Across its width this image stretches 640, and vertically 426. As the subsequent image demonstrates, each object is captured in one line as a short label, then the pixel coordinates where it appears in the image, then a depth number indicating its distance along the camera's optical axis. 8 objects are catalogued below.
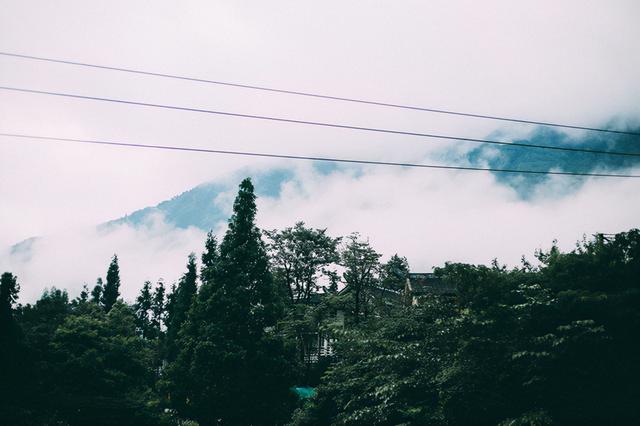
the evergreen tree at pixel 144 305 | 73.75
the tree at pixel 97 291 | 75.81
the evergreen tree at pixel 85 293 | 81.84
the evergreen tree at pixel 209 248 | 47.19
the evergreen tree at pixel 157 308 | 74.31
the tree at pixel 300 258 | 40.12
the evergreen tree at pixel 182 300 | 47.88
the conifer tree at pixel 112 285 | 58.92
